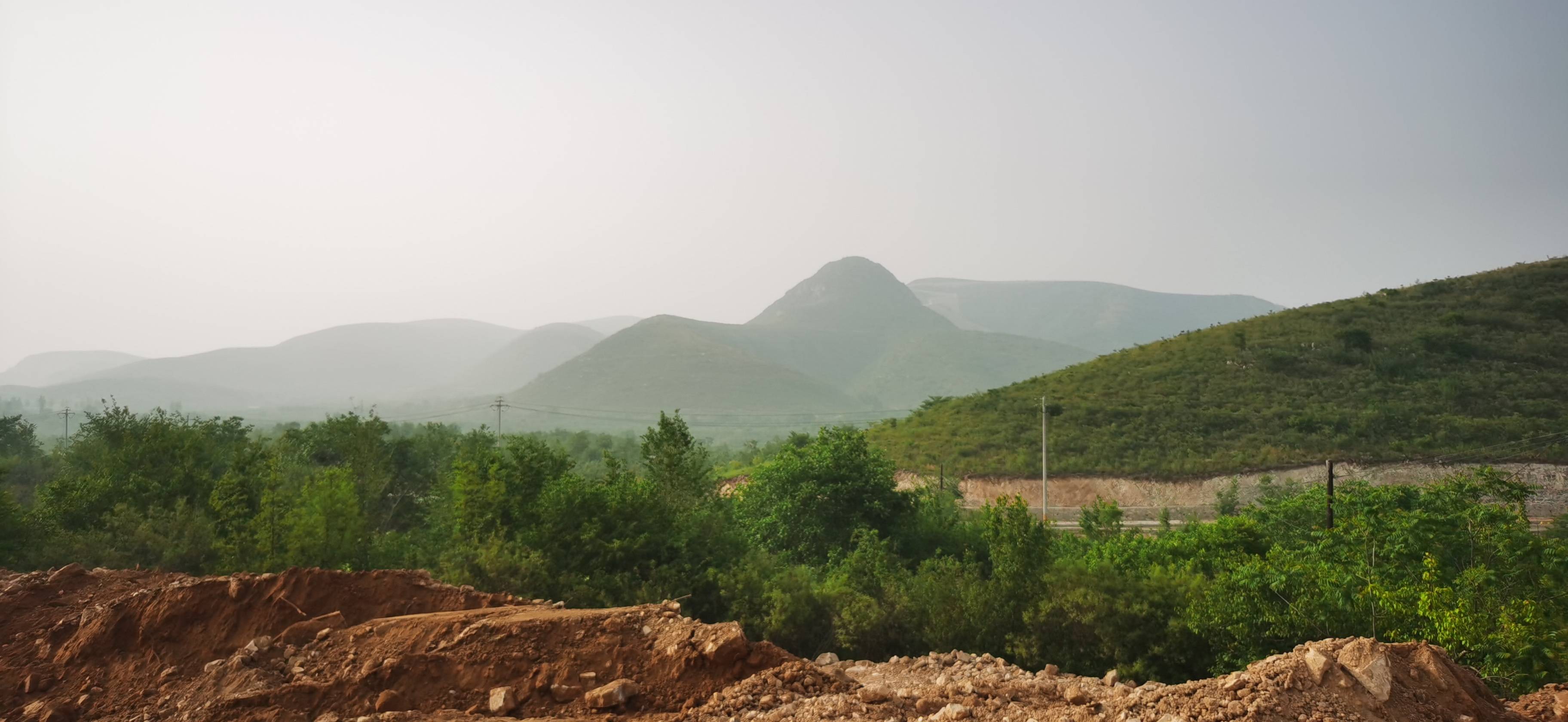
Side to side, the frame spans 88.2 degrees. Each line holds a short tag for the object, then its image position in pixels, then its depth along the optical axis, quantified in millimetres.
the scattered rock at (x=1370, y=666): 6496
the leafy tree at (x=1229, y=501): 35469
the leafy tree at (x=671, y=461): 23156
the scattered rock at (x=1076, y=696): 7211
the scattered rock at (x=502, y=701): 7535
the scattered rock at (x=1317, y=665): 6488
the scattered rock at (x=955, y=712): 6906
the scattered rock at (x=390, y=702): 7406
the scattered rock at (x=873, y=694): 7277
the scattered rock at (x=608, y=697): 7340
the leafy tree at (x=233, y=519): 18734
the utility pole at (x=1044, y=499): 35281
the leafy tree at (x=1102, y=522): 24344
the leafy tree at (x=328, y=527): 18422
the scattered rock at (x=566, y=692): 7634
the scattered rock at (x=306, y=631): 8789
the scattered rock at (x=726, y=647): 7766
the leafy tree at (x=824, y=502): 25578
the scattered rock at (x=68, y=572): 10766
